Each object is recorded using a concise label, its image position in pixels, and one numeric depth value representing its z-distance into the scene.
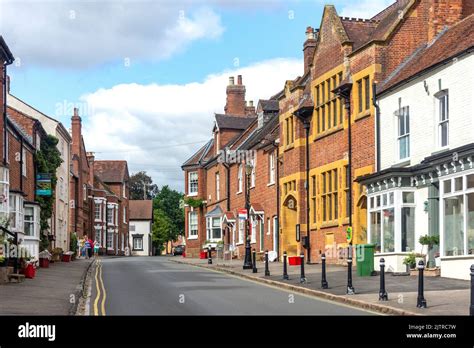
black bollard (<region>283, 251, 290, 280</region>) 27.72
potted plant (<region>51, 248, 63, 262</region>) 46.78
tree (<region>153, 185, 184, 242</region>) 124.50
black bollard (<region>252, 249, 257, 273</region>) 32.31
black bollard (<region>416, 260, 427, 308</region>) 17.11
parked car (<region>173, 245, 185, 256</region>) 96.06
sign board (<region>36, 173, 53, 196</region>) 42.44
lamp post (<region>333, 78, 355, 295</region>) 33.66
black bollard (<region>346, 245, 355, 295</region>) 21.41
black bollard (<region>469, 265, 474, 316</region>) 14.77
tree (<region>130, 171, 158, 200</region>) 134.12
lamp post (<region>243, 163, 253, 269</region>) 35.03
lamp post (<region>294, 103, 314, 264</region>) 38.97
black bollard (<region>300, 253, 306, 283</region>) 25.64
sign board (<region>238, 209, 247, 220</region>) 37.34
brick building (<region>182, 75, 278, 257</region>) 46.91
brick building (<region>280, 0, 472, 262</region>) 31.83
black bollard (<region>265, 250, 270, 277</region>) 30.12
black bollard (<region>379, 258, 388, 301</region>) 18.95
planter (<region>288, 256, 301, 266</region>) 37.62
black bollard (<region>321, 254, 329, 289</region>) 23.55
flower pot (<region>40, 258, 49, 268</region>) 39.19
